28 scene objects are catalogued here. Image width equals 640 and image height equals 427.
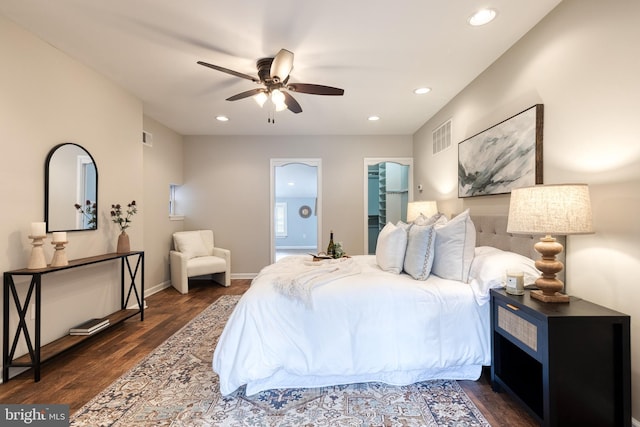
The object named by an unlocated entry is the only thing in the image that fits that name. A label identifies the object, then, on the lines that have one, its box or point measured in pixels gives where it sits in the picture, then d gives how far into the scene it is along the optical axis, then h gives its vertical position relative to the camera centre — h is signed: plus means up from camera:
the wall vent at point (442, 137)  3.86 +1.03
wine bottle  3.50 -0.43
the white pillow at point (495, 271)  2.07 -0.40
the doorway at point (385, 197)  6.45 +0.37
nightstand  1.52 -0.78
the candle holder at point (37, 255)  2.27 -0.31
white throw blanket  2.10 -0.49
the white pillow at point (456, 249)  2.29 -0.27
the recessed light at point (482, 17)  2.11 +1.41
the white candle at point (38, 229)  2.25 -0.11
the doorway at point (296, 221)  10.32 -0.26
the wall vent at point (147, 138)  4.33 +1.10
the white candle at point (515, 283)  1.88 -0.44
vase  3.25 -0.33
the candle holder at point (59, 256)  2.43 -0.34
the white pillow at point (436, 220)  2.65 -0.07
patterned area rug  1.77 -1.21
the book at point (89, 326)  2.69 -1.03
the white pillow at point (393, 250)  2.53 -0.31
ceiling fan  2.47 +1.14
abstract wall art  2.24 +0.50
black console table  2.15 -0.87
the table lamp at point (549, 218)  1.62 -0.03
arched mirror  2.55 +0.23
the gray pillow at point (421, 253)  2.33 -0.31
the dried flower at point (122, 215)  3.30 -0.01
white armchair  4.62 -0.73
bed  2.00 -0.81
